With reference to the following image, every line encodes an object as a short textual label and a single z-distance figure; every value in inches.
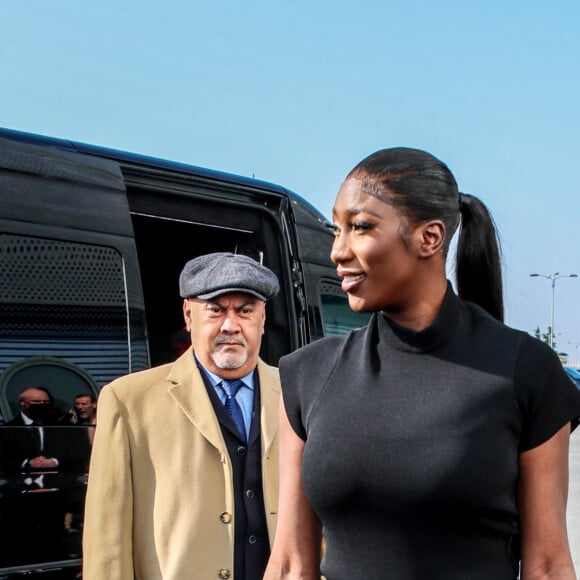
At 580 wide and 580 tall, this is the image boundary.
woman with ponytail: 62.9
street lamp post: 2672.7
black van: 145.8
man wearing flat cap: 116.4
